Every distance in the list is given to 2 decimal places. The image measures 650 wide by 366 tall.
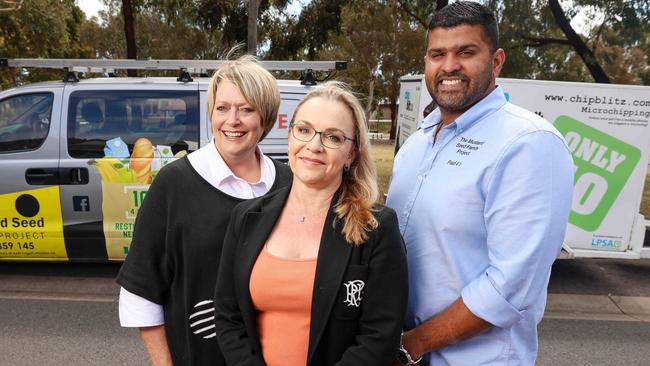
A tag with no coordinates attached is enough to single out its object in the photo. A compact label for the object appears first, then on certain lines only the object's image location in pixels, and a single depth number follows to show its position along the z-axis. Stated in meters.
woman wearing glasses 1.45
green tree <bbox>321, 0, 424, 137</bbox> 29.17
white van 4.75
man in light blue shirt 1.38
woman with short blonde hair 1.66
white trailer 5.20
